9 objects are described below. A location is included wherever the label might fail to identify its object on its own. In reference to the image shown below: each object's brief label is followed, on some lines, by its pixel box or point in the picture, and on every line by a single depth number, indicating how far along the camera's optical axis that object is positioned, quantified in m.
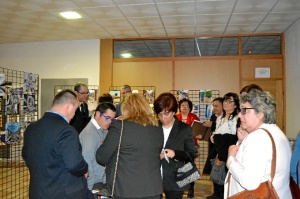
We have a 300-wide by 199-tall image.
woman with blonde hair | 1.95
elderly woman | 1.60
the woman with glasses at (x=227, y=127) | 2.85
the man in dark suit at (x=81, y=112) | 3.93
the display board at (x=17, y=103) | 3.15
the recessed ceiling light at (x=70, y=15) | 5.27
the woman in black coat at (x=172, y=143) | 2.48
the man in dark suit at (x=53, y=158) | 2.02
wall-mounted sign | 6.62
